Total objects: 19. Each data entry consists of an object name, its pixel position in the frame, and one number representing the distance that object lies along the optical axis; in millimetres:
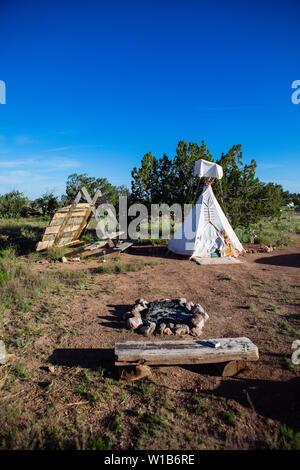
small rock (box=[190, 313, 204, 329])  4195
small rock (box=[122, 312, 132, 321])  4602
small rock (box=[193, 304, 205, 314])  4668
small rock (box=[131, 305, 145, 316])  4633
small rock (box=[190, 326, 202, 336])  4078
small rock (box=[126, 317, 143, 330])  4266
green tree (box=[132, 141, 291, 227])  11664
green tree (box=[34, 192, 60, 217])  17531
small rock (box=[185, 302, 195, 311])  4830
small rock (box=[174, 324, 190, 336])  4059
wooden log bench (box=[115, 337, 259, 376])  3086
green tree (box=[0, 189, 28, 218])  16688
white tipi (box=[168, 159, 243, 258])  9586
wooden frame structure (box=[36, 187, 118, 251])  8898
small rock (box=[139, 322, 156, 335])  4106
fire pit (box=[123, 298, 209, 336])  4125
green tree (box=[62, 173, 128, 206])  17281
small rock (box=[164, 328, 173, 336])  4082
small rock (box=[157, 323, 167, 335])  4110
